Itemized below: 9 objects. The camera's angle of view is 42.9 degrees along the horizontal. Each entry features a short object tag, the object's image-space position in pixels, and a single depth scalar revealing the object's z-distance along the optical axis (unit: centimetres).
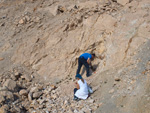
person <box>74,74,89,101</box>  568
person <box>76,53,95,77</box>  691
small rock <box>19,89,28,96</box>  607
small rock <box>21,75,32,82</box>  703
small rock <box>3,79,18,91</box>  610
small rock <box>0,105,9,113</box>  478
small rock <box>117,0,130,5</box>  870
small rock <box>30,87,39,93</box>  629
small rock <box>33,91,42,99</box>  605
